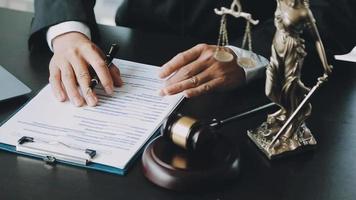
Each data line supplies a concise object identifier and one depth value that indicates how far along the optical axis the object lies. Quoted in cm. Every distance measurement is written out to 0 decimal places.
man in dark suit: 132
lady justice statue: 105
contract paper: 114
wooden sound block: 106
